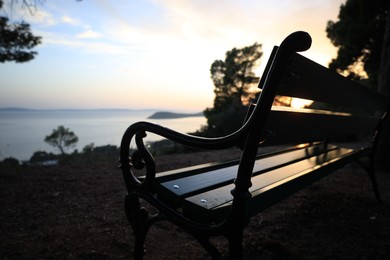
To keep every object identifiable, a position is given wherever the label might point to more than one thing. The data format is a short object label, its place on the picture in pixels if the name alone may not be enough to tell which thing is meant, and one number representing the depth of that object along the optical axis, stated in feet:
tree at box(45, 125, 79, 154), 72.02
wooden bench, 3.37
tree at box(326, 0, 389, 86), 29.55
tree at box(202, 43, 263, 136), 72.10
